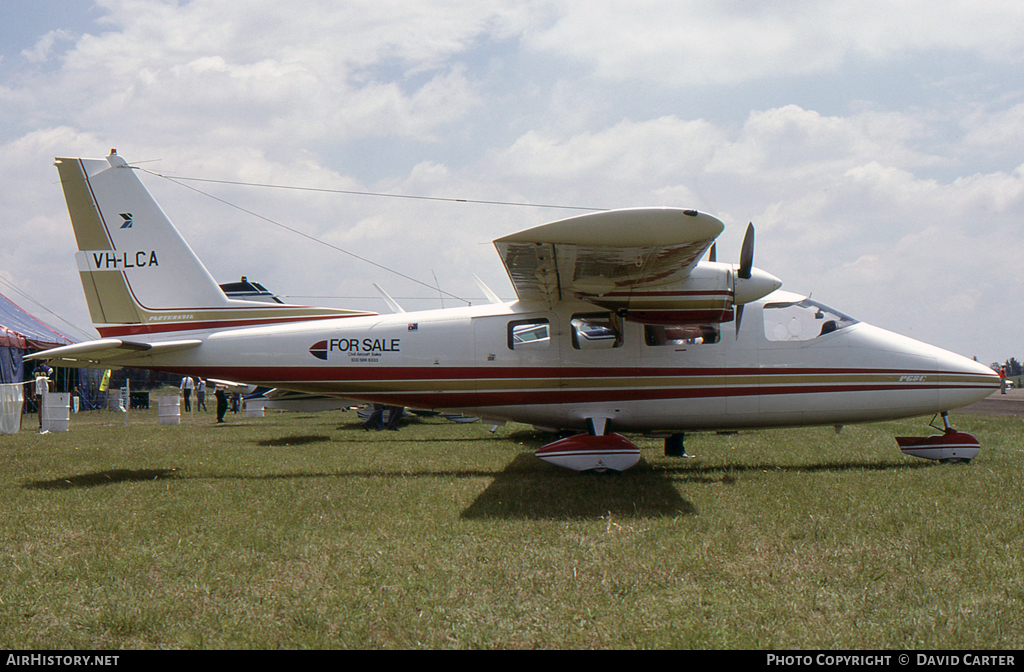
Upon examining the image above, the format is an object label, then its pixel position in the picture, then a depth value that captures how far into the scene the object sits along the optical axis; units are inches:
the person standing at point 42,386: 817.5
